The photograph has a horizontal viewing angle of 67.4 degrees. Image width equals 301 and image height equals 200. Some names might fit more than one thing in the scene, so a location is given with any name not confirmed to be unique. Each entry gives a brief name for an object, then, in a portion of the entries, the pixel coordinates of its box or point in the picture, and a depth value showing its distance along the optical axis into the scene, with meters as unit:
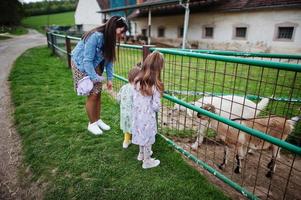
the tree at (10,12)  31.95
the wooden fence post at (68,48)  8.01
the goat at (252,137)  2.45
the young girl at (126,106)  2.80
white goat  3.21
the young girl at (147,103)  2.42
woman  2.83
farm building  12.14
